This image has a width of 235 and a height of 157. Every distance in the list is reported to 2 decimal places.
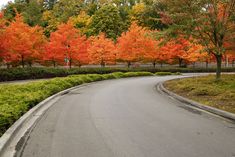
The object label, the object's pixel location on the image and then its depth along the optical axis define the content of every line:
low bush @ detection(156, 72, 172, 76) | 46.44
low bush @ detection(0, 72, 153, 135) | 9.11
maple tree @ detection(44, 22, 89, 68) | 38.79
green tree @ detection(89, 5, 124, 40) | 70.33
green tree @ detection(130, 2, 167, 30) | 71.69
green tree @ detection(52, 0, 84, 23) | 81.26
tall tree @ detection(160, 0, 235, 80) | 20.81
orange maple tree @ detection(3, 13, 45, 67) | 30.74
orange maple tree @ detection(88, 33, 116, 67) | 48.00
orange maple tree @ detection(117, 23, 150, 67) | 46.59
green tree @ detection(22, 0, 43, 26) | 75.88
